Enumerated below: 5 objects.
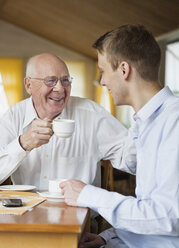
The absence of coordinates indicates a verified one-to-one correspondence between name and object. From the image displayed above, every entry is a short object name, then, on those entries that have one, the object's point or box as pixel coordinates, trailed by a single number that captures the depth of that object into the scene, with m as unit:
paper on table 1.52
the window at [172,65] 7.83
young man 1.41
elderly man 2.45
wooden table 1.33
